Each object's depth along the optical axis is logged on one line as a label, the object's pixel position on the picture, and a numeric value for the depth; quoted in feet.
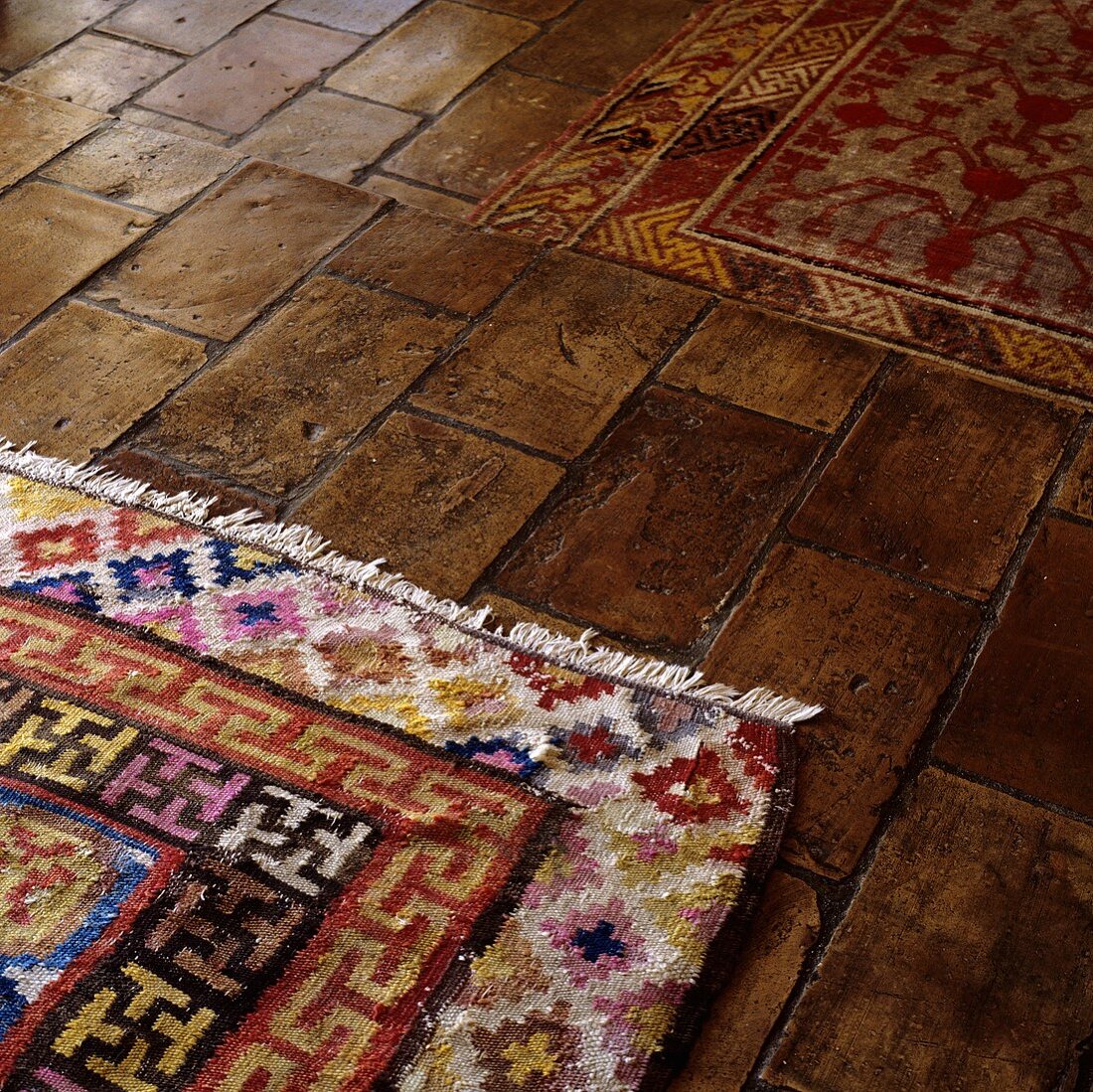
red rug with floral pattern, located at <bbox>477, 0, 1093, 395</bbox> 7.98
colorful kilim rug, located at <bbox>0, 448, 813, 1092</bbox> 4.39
